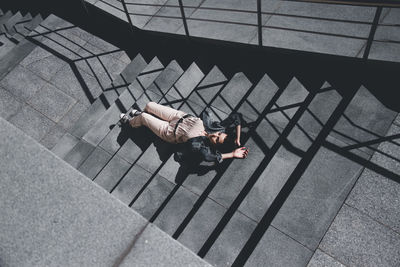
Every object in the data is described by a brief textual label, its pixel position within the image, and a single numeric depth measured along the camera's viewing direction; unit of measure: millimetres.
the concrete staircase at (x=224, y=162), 4258
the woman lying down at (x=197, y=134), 4879
